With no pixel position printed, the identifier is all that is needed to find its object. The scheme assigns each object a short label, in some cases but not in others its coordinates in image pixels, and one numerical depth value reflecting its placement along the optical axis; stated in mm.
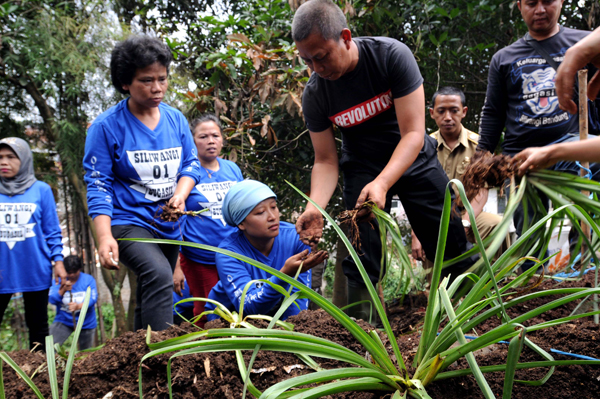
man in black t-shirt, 2268
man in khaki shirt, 3980
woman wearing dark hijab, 3674
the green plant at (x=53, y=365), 1392
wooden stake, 1864
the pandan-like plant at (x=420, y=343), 1104
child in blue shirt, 4801
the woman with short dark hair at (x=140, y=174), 2506
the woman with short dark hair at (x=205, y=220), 3391
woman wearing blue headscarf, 2484
